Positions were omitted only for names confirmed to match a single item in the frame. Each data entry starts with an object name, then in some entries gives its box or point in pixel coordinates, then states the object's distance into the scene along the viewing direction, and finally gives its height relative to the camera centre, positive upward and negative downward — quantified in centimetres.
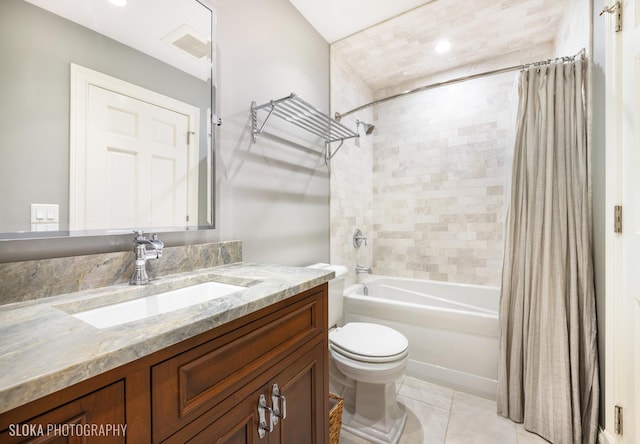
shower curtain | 138 -26
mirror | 78 +37
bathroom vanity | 40 -28
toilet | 141 -79
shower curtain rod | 147 +91
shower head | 278 +96
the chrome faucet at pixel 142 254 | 94 -11
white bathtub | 176 -76
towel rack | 151 +67
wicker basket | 131 -94
